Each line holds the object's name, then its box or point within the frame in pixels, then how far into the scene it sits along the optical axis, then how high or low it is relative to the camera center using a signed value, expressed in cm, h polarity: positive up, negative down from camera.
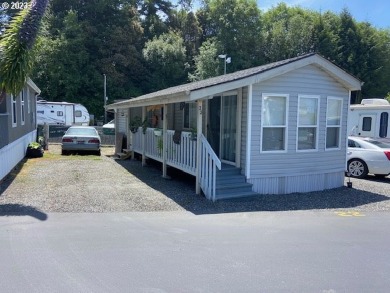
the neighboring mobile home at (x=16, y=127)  1055 -60
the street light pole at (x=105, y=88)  3576 +250
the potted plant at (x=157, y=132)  1221 -63
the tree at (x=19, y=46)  812 +147
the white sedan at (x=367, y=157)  1182 -136
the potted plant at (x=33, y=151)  1578 -175
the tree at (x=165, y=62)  3947 +580
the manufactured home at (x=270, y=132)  874 -46
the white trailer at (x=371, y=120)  1433 -12
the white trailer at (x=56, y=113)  2742 -9
